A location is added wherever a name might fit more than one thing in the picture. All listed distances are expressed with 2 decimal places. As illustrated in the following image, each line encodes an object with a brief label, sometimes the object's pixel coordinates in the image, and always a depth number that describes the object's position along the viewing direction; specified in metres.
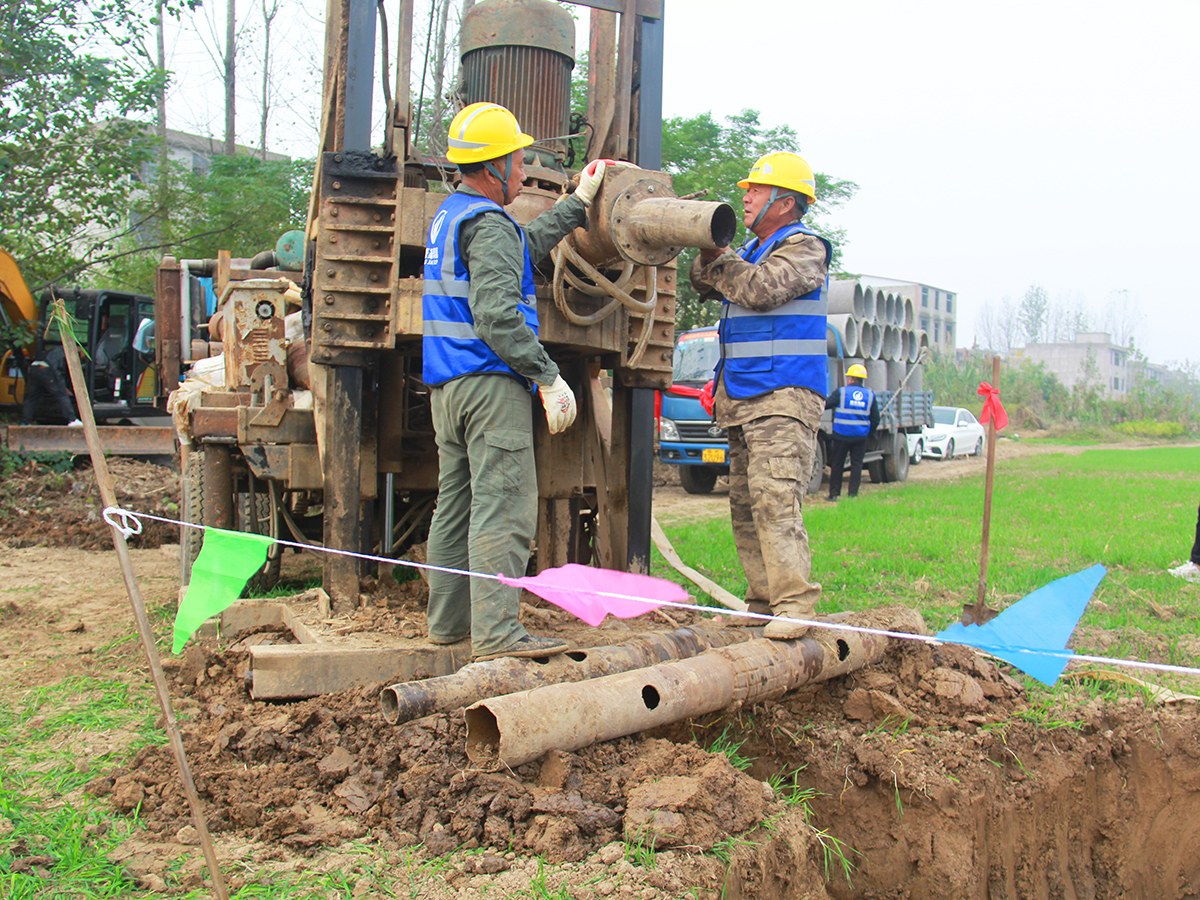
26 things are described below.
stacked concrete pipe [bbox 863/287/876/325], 16.72
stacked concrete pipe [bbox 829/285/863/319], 16.27
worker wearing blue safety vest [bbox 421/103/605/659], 3.63
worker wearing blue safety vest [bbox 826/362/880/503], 13.02
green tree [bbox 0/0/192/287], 9.30
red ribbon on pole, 5.40
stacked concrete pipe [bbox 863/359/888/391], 17.12
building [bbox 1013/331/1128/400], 71.19
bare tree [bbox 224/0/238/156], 22.55
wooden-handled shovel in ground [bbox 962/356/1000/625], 5.25
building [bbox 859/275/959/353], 59.43
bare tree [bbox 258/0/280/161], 22.45
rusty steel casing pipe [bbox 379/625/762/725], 3.18
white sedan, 24.22
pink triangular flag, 3.54
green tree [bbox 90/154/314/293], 16.94
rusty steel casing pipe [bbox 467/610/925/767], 3.01
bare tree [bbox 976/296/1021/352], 69.69
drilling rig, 4.42
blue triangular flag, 3.33
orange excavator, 10.39
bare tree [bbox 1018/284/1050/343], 71.19
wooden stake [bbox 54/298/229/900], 2.14
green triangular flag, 2.51
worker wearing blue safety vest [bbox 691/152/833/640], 4.11
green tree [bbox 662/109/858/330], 18.84
